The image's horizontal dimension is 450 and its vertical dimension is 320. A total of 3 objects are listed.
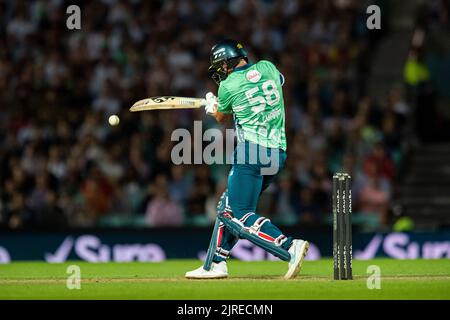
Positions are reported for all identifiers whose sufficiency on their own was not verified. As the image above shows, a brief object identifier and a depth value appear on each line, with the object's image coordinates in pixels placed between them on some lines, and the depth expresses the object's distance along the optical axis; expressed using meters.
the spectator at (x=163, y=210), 16.52
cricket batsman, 10.70
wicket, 10.67
